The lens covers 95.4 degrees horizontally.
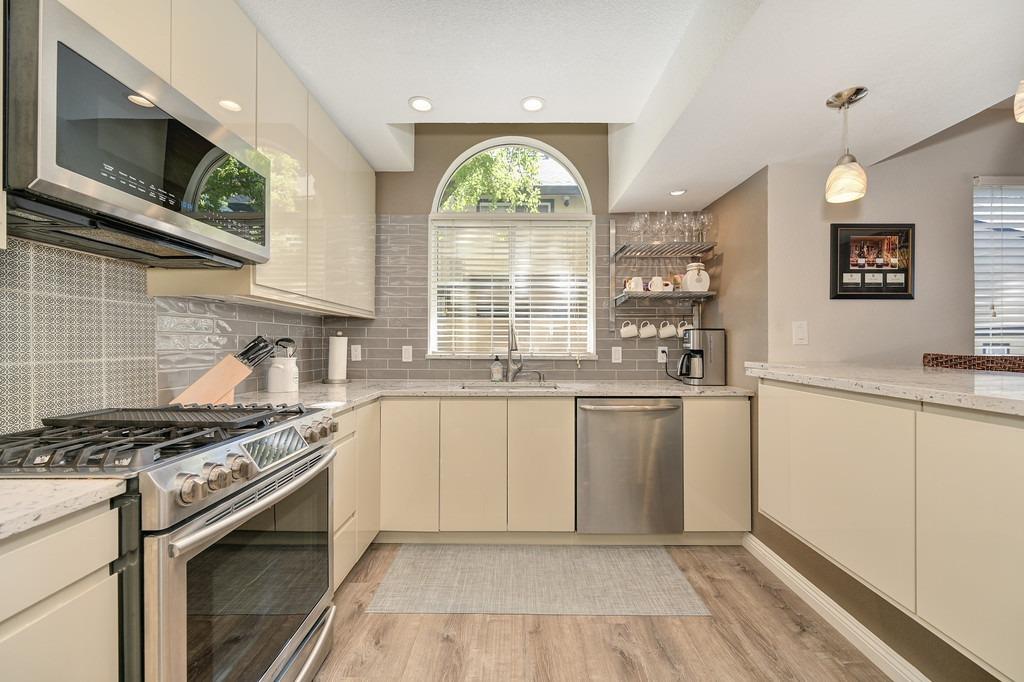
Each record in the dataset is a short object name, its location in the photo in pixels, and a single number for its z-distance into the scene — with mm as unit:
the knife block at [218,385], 1809
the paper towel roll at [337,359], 2992
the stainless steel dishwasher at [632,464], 2713
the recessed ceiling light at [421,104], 2377
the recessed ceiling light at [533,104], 2379
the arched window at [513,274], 3439
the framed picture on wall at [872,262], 2541
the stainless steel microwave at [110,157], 950
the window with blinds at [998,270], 2654
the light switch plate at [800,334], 2527
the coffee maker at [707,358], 2961
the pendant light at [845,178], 1887
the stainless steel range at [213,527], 934
